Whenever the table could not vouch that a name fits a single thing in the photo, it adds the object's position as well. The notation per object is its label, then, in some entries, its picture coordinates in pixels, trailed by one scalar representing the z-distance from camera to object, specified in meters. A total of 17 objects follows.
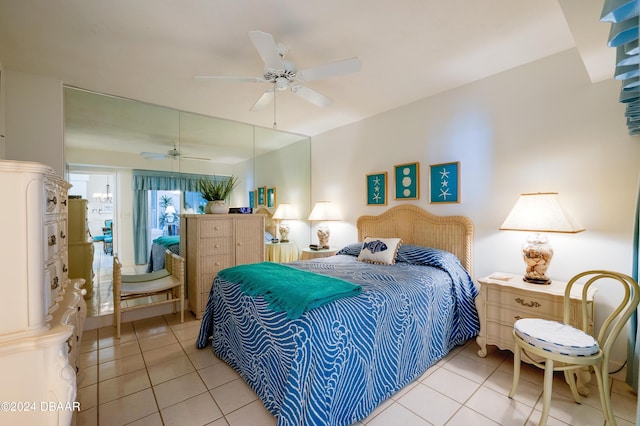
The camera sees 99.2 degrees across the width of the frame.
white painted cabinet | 0.95
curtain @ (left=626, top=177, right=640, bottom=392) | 1.85
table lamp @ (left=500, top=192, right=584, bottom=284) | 2.10
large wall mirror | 2.98
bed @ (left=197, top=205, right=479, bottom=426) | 1.50
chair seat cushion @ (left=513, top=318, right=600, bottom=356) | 1.54
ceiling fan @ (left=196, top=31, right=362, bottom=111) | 1.77
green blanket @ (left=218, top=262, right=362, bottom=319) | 1.65
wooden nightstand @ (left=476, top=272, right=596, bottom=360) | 2.02
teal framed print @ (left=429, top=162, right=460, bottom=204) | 2.98
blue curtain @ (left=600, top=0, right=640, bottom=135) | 1.00
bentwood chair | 1.51
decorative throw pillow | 2.89
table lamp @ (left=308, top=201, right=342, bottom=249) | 4.26
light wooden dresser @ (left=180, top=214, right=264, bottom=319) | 3.27
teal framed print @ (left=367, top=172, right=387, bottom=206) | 3.69
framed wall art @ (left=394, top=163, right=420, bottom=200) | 3.32
